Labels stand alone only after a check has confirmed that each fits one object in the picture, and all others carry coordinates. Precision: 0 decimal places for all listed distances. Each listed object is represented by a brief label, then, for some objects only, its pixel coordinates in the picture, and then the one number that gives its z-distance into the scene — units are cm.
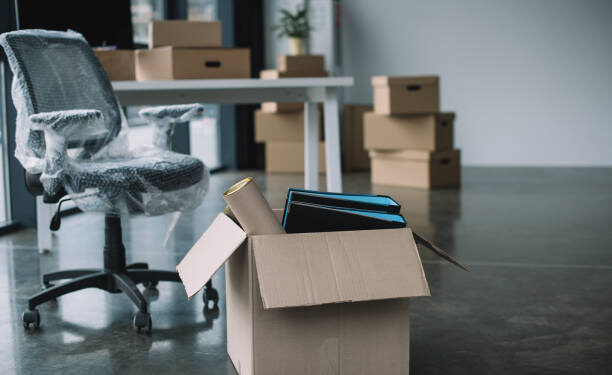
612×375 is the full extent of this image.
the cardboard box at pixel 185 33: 279
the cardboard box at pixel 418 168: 493
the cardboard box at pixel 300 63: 552
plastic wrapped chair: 196
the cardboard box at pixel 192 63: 272
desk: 252
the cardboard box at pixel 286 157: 584
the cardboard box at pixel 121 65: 282
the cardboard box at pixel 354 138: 609
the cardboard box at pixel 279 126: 583
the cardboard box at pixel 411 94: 494
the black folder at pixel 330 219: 149
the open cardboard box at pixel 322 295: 136
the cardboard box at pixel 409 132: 496
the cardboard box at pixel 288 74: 540
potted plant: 604
